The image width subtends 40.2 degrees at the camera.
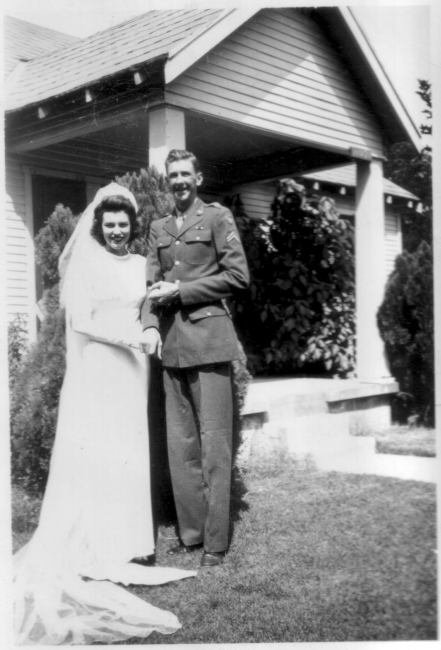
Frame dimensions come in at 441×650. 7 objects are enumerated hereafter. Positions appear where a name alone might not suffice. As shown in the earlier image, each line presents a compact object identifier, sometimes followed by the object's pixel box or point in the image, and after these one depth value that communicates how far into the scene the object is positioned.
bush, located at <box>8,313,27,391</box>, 5.47
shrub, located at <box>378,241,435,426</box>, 5.69
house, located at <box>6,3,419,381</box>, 4.50
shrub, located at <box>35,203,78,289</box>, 3.83
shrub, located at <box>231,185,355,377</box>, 7.21
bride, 3.09
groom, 3.16
